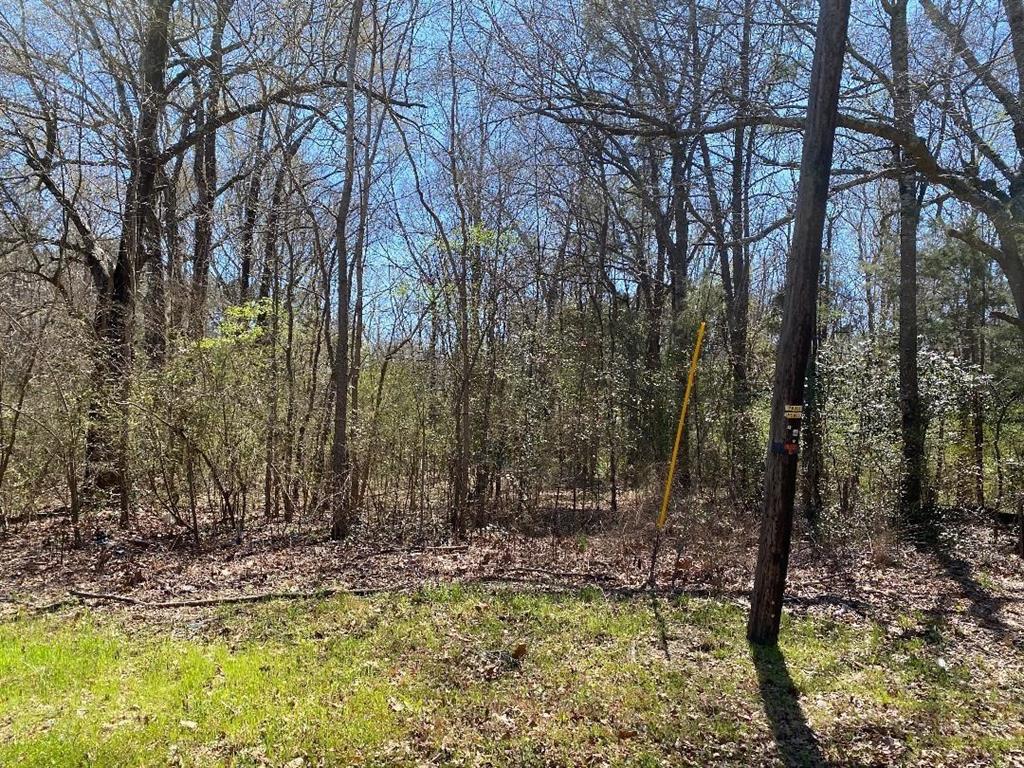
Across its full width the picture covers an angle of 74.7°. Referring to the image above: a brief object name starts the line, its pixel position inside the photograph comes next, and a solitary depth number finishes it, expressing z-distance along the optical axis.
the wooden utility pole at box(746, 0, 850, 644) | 5.22
